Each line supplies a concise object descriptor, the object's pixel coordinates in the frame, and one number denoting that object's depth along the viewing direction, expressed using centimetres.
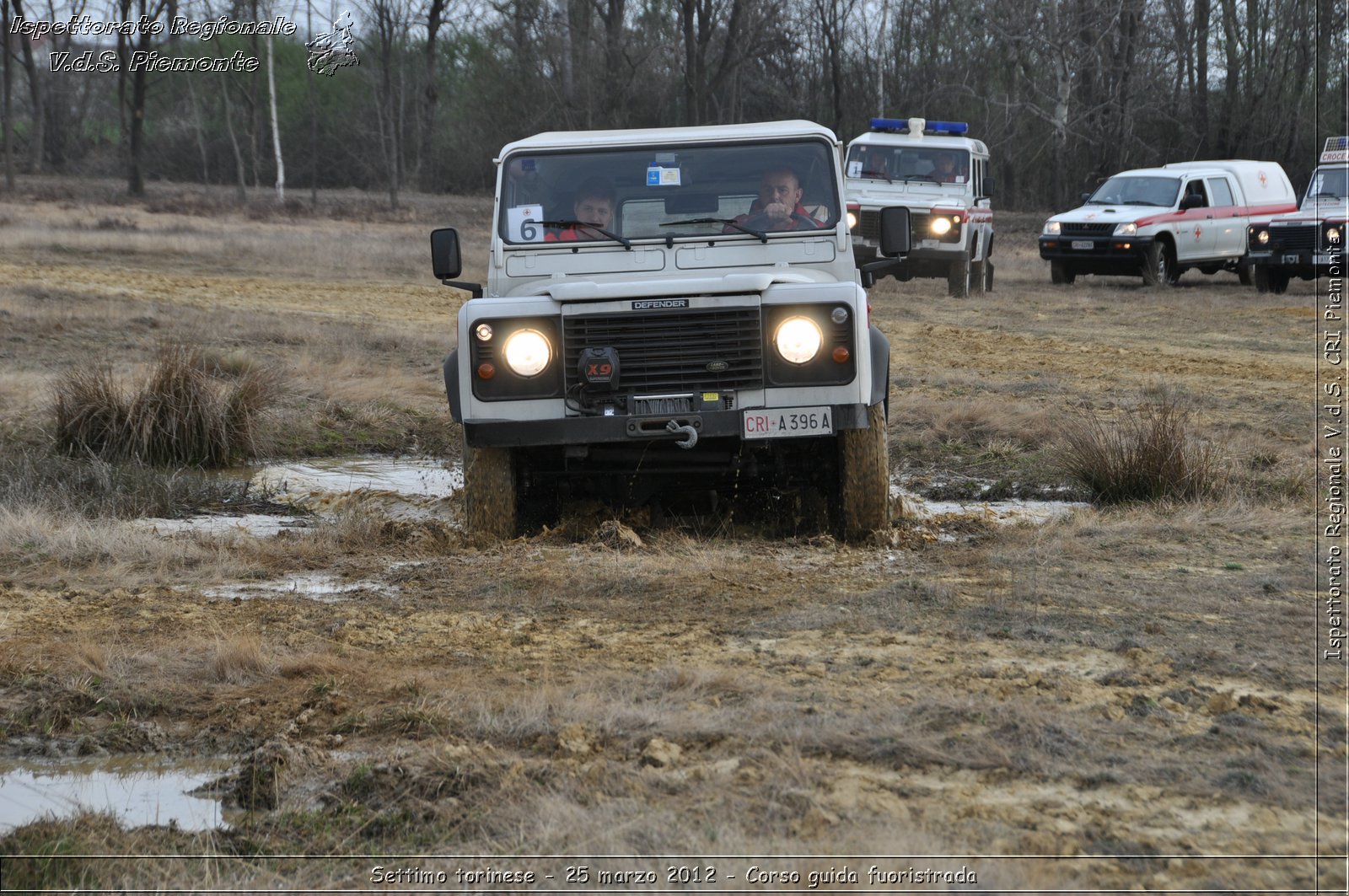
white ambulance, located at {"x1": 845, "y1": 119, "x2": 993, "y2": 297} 3947
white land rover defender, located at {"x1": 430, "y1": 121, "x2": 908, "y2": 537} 1216
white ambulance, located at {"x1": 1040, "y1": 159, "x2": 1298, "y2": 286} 4328
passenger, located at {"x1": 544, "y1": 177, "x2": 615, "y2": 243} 1422
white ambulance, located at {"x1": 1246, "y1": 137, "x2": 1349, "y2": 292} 4012
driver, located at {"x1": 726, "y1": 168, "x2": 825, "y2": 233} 1421
